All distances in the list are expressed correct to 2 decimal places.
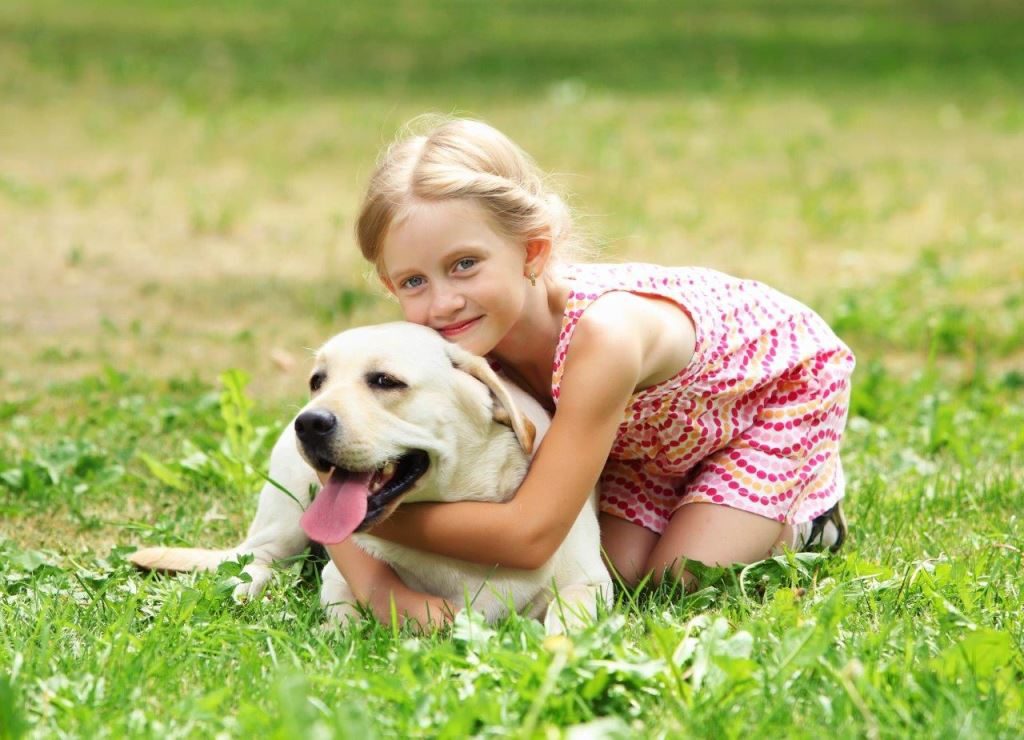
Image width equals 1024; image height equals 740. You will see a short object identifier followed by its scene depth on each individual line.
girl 6.68
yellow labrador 6.27
